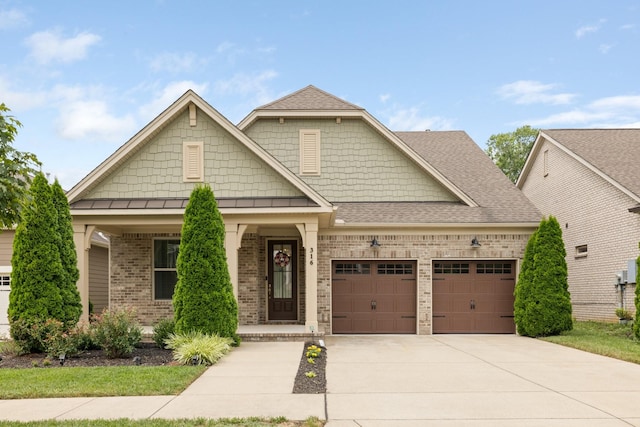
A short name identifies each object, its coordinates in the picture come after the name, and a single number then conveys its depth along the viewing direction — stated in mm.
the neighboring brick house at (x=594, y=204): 17453
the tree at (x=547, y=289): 15164
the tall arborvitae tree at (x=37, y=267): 11969
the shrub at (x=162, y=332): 12789
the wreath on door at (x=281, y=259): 16922
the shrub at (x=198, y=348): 10406
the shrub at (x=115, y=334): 11242
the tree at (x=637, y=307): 13242
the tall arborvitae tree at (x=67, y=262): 12375
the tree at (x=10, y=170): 6008
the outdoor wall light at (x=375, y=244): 16047
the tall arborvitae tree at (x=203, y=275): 12305
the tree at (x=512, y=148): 40812
